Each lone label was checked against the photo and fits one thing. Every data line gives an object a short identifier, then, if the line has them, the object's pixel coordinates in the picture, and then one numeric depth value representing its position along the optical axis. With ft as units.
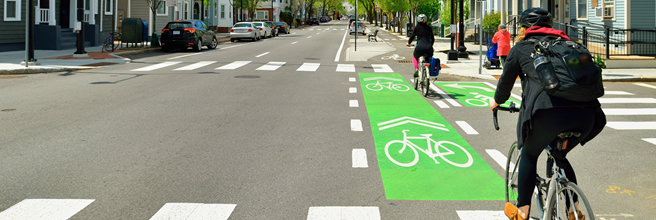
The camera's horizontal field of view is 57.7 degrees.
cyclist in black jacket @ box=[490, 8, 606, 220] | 11.73
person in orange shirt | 52.03
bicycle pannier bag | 41.50
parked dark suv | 91.20
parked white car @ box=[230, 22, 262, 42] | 133.18
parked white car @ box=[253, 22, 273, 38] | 149.38
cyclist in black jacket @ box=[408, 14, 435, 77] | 42.32
